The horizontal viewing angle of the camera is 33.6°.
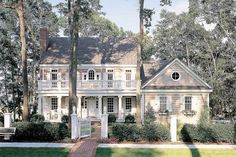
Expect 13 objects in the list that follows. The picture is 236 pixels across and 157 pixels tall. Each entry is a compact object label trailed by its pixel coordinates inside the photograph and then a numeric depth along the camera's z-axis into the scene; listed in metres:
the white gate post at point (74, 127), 19.28
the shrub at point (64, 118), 33.53
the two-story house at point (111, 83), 33.91
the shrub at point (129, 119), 33.14
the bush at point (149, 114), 32.25
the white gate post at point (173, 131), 19.02
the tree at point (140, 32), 22.19
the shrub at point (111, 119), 33.12
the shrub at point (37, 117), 33.12
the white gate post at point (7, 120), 20.16
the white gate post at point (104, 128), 19.34
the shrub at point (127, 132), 18.89
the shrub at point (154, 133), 18.98
